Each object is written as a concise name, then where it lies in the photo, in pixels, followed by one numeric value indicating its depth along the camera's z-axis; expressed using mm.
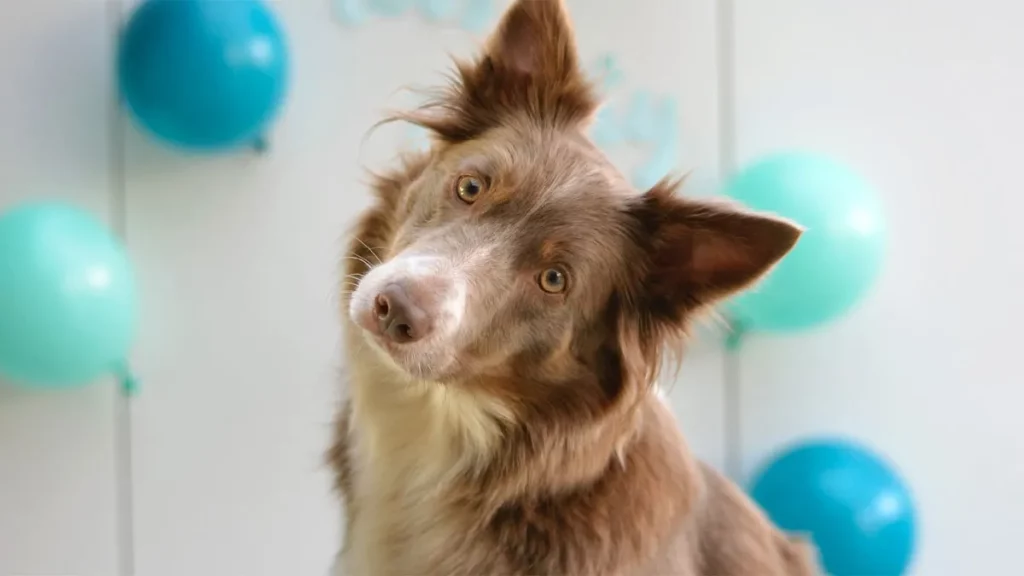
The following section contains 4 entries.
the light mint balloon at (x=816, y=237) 2656
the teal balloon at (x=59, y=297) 2291
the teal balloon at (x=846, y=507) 2764
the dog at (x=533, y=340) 1602
